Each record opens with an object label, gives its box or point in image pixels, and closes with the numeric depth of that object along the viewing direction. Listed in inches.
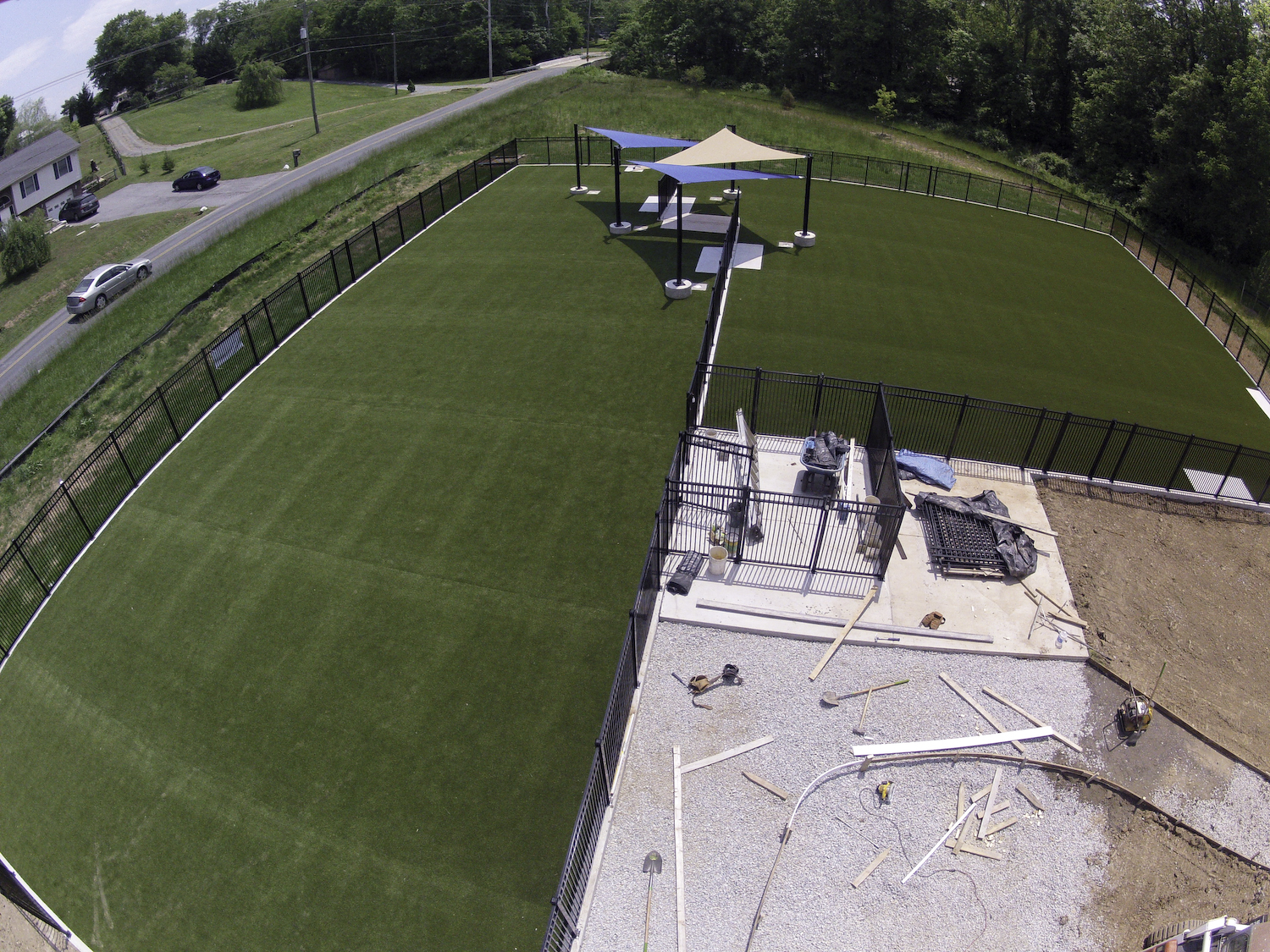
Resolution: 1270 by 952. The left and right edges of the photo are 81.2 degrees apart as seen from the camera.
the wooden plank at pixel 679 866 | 364.8
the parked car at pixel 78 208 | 2062.0
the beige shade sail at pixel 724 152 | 989.8
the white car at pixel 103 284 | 1403.8
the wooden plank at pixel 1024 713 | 454.5
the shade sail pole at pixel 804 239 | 1091.3
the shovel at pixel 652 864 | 389.9
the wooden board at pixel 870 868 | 383.9
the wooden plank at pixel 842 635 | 500.1
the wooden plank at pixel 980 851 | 393.7
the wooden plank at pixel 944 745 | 446.6
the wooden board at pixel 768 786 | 426.3
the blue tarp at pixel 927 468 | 658.2
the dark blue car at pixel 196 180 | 2052.2
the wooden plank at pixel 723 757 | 441.4
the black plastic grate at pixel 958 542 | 573.0
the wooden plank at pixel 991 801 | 408.8
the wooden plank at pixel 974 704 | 459.5
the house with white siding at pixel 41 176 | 2170.3
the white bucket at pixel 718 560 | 563.8
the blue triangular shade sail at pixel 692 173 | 944.3
